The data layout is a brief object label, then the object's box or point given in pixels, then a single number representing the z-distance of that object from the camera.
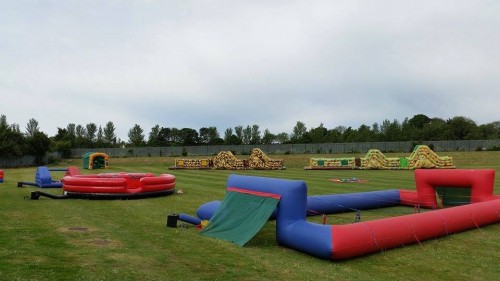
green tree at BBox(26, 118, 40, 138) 118.88
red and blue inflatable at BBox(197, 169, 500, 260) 8.13
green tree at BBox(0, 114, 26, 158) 52.72
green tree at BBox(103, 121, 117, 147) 119.69
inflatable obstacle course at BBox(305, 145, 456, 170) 42.06
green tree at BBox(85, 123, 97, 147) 121.86
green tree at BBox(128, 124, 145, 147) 113.40
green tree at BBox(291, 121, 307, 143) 107.12
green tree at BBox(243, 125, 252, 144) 107.56
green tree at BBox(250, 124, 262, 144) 107.43
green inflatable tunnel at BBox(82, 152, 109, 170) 40.75
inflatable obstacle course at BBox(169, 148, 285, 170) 44.19
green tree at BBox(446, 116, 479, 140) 88.61
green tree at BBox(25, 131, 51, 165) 56.94
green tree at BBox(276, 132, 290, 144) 108.04
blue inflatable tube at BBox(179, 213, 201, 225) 11.12
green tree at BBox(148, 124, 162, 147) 111.59
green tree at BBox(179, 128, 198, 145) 111.97
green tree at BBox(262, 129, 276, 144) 106.57
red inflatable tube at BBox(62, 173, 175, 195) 16.78
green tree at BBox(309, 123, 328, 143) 101.53
